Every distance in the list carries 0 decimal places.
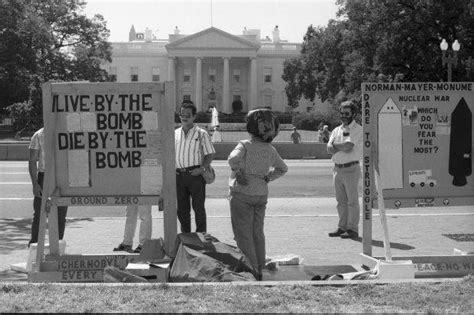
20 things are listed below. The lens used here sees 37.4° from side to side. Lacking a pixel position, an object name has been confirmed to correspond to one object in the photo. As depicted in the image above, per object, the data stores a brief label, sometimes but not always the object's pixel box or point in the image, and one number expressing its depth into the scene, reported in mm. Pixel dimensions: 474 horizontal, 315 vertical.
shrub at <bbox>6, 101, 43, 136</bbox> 43562
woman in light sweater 6777
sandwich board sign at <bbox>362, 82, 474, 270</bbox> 7055
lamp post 33375
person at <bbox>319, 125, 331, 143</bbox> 40438
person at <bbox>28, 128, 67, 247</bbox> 8062
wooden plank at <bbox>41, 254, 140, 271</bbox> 6680
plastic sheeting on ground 6047
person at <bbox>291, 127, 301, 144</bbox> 36791
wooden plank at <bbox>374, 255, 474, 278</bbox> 6930
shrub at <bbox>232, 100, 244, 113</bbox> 117500
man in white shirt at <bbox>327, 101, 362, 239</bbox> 9625
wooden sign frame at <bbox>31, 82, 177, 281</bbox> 6621
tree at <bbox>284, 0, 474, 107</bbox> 43188
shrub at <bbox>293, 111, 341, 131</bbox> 74125
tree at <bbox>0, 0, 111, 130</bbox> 59375
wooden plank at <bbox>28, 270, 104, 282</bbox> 6427
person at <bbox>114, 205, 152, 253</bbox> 8453
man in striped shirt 8102
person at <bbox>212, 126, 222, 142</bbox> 40634
